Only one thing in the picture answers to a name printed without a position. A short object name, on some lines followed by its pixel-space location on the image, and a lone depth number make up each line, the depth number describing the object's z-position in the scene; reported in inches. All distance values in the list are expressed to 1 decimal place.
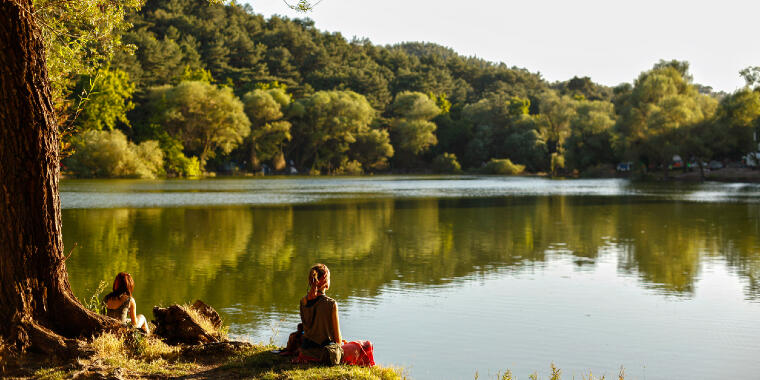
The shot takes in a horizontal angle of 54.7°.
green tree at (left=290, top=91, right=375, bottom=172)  4084.6
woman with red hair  327.9
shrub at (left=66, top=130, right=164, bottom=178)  2778.1
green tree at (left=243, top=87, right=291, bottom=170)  3791.8
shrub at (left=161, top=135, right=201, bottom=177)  3294.8
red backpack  282.7
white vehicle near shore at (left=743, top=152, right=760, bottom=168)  2884.1
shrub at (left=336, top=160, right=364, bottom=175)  4276.6
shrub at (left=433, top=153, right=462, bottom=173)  4539.9
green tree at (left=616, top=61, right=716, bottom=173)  2898.6
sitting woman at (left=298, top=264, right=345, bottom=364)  273.7
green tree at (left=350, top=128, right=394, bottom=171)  4264.3
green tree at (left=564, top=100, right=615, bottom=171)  3474.4
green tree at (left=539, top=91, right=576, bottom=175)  4160.9
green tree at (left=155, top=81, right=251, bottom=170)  3297.2
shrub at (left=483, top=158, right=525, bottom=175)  4229.8
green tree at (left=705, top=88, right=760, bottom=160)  2775.6
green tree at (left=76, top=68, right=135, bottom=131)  2965.1
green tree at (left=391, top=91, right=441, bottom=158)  4439.0
